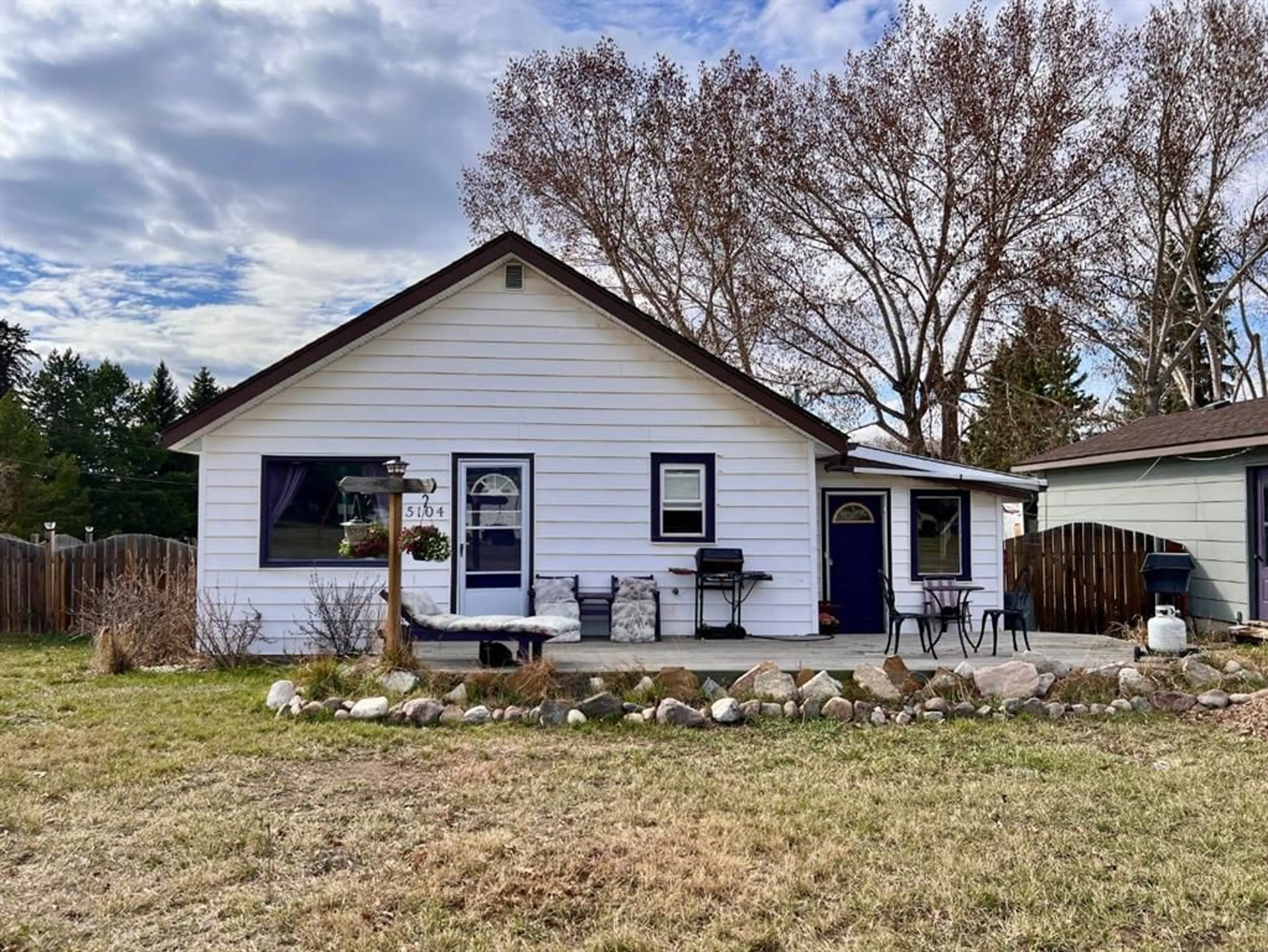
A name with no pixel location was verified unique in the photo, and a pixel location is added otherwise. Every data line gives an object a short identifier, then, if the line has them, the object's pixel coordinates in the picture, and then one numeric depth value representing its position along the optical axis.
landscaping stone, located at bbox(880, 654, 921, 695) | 7.70
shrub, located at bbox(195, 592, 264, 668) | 9.90
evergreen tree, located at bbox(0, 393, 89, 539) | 30.28
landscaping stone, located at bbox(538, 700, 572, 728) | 7.02
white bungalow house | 10.37
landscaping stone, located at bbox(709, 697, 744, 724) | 7.05
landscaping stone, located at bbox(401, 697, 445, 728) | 7.07
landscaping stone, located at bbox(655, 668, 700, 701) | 7.52
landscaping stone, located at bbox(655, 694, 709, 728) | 7.03
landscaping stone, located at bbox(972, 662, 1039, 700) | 7.65
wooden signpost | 8.00
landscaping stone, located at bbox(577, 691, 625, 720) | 7.11
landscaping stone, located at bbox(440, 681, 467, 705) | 7.39
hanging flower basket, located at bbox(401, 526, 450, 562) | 8.57
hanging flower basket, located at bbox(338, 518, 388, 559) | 8.57
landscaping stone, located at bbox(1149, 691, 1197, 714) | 7.45
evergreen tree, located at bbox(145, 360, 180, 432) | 45.41
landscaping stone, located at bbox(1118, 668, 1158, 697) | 7.69
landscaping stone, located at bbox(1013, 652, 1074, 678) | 7.91
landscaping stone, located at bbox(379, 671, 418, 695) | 7.57
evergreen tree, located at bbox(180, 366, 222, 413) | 46.66
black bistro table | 9.25
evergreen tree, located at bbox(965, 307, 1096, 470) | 21.38
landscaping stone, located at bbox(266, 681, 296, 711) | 7.47
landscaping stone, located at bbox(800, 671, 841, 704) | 7.39
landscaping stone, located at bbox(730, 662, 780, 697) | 7.60
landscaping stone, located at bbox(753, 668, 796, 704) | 7.45
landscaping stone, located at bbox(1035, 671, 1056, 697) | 7.64
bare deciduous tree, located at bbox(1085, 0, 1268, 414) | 19.31
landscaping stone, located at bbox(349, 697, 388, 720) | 7.13
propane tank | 8.98
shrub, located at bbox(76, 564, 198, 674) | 9.70
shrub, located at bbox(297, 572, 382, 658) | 9.98
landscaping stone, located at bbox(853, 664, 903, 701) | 7.58
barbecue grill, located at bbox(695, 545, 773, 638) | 10.47
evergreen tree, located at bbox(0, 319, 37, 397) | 39.38
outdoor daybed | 8.35
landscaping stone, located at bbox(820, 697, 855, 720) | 7.23
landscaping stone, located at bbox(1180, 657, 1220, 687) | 7.87
